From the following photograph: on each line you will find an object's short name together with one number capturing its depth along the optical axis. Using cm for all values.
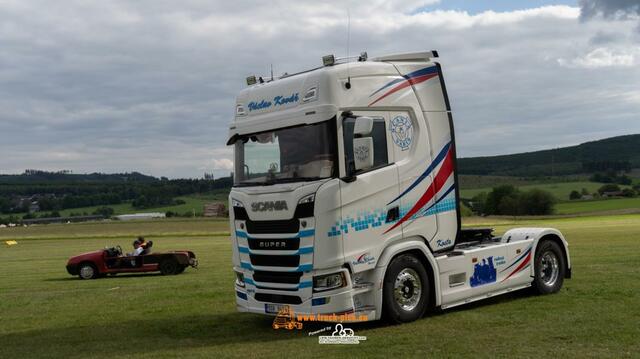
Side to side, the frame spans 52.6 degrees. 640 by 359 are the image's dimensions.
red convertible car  2342
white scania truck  963
